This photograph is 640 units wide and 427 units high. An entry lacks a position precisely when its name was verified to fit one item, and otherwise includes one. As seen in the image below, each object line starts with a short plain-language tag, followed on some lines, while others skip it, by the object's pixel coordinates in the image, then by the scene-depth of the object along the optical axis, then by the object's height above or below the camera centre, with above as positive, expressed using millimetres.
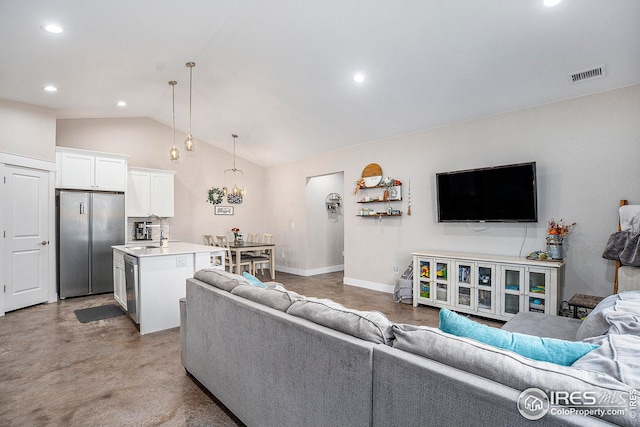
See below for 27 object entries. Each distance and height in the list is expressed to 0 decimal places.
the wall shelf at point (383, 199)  5177 +234
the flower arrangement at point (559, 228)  3611 -184
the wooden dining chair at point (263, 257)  6484 -922
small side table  3008 -872
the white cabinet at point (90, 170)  5082 +742
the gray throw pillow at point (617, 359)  913 -463
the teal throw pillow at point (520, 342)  1113 -482
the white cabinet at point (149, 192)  6077 +420
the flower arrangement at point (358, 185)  5677 +495
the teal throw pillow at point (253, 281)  2257 -494
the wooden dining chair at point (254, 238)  7593 -595
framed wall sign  7538 +83
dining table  6035 -677
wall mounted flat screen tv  3793 +231
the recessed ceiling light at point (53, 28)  2963 +1753
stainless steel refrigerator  5047 -395
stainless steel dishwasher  3596 -852
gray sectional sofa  907 -572
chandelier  6692 +995
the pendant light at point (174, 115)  4098 +1899
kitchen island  3570 -774
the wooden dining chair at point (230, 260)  6050 -915
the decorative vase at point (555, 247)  3598 -397
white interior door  4359 -325
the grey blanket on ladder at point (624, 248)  2975 -351
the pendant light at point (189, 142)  3875 +876
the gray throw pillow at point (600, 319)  1721 -607
